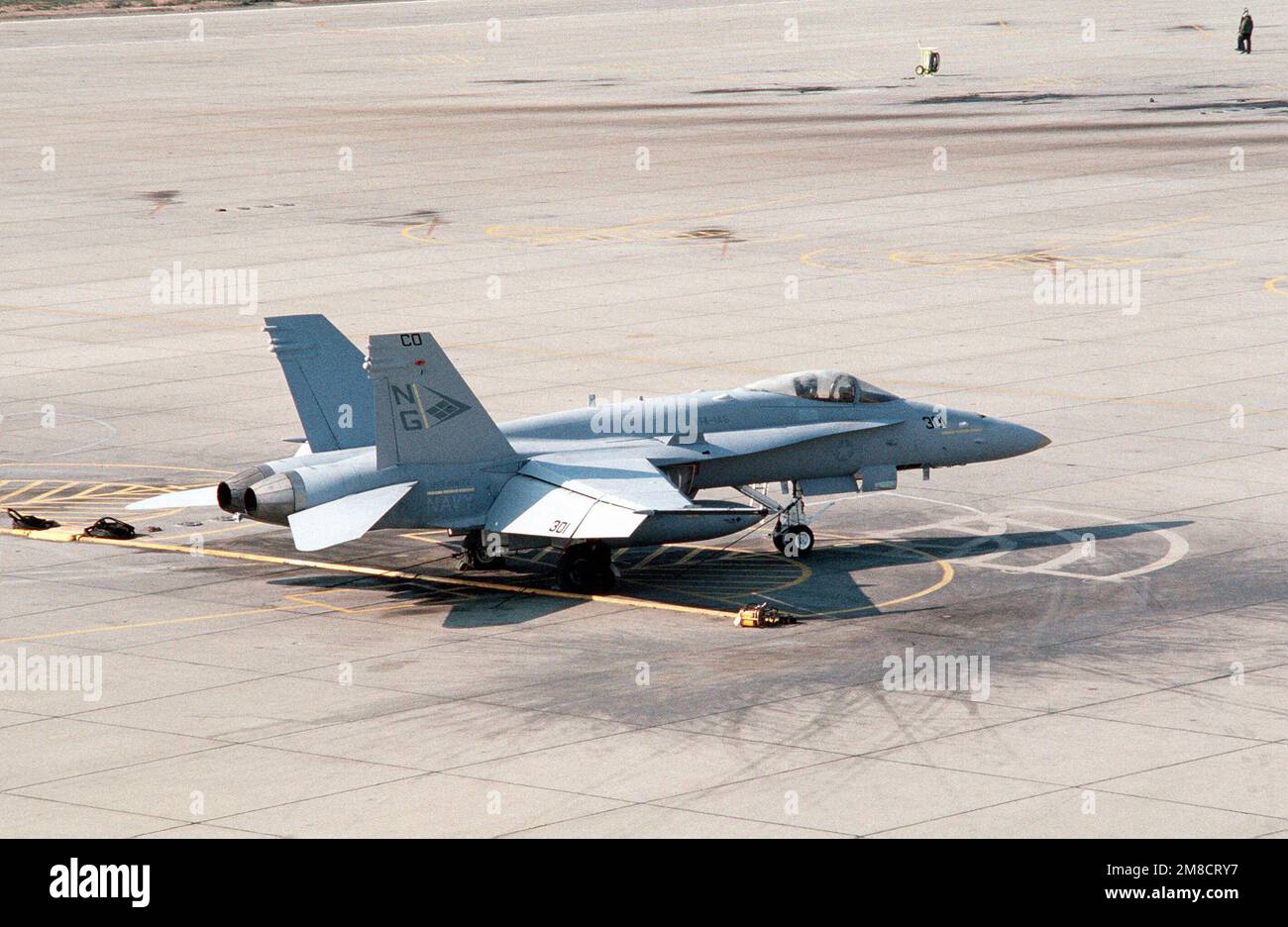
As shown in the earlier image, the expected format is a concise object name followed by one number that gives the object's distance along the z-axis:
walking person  133.62
